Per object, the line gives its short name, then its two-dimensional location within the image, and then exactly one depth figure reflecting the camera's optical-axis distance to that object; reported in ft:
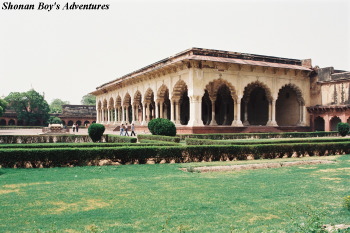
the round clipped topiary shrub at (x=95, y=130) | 56.18
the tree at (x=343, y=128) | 63.21
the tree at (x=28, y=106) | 166.40
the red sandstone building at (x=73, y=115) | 169.68
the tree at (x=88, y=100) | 285.23
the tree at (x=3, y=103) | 145.72
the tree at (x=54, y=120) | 156.87
